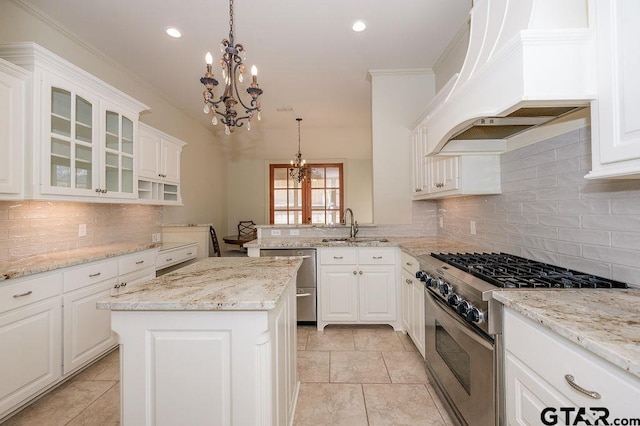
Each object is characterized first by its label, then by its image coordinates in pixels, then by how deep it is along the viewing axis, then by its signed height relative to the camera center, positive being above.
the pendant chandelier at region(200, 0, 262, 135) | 1.67 +0.85
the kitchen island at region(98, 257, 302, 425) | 1.11 -0.57
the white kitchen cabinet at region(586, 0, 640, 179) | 0.91 +0.42
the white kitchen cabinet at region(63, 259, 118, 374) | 2.05 -0.73
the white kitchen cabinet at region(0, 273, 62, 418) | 1.65 -0.74
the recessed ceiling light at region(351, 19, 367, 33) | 2.49 +1.71
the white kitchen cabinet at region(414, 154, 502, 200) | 2.21 +0.33
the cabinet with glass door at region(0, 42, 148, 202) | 1.98 +0.72
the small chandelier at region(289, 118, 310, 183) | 5.59 +0.93
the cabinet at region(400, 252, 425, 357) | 2.29 -0.76
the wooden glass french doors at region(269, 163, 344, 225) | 7.07 +0.52
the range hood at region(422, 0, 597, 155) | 1.08 +0.62
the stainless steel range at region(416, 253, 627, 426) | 1.22 -0.53
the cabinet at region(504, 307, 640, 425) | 0.72 -0.49
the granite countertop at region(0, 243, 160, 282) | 1.75 -0.30
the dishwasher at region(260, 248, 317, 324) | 3.06 -0.70
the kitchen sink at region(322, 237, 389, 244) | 3.20 -0.27
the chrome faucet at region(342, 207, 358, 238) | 3.43 -0.15
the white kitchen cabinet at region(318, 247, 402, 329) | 2.98 -0.74
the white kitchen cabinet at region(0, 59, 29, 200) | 1.82 +0.60
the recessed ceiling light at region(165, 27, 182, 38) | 2.57 +1.70
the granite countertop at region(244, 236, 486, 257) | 2.51 -0.28
